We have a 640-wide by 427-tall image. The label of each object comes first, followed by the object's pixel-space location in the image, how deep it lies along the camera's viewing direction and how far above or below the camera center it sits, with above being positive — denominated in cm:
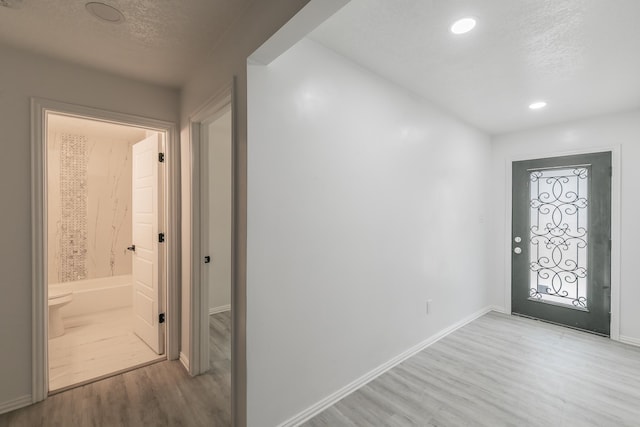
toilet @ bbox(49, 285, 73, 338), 316 -109
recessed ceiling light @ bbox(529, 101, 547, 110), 304 +113
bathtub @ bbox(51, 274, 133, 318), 385 -117
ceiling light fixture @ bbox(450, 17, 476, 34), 177 +116
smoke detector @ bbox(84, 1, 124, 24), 158 +113
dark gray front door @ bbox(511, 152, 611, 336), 337 -37
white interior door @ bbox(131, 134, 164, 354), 276 -34
